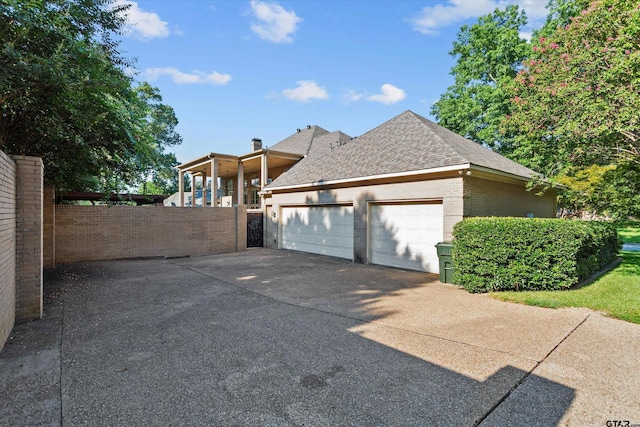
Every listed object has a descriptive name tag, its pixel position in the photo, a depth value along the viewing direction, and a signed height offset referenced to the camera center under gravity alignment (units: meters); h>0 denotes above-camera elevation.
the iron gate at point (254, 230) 17.27 -1.15
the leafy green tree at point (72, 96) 5.42 +2.27
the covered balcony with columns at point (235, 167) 19.19 +3.15
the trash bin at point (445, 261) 8.02 -1.37
